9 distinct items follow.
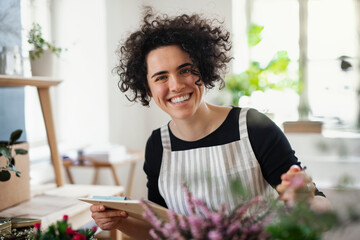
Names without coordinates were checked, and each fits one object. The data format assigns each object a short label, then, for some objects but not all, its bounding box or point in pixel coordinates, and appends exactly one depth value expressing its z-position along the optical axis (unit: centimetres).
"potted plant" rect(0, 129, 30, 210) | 156
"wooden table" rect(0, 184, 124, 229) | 152
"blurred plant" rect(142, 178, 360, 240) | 51
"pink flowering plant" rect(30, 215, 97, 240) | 72
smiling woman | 130
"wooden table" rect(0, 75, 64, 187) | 194
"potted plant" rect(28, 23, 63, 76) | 200
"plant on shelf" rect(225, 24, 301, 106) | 377
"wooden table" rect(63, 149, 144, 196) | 263
